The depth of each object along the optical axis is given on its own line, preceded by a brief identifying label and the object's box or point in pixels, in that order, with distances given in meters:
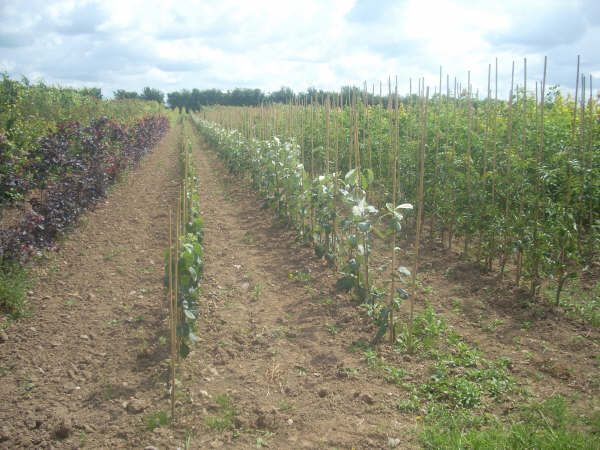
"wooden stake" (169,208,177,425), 3.04
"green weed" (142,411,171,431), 3.01
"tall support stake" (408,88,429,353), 3.88
